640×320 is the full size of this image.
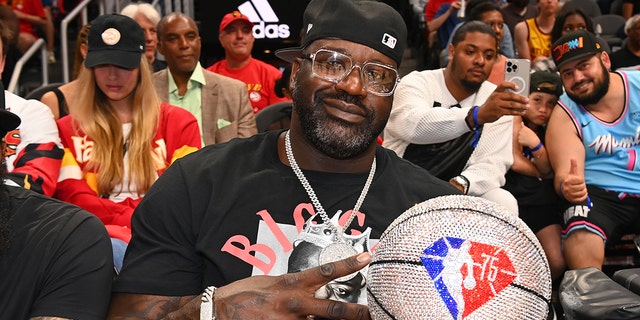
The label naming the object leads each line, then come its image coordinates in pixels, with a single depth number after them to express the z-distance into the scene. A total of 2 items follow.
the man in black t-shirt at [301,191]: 2.19
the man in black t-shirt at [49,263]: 2.29
